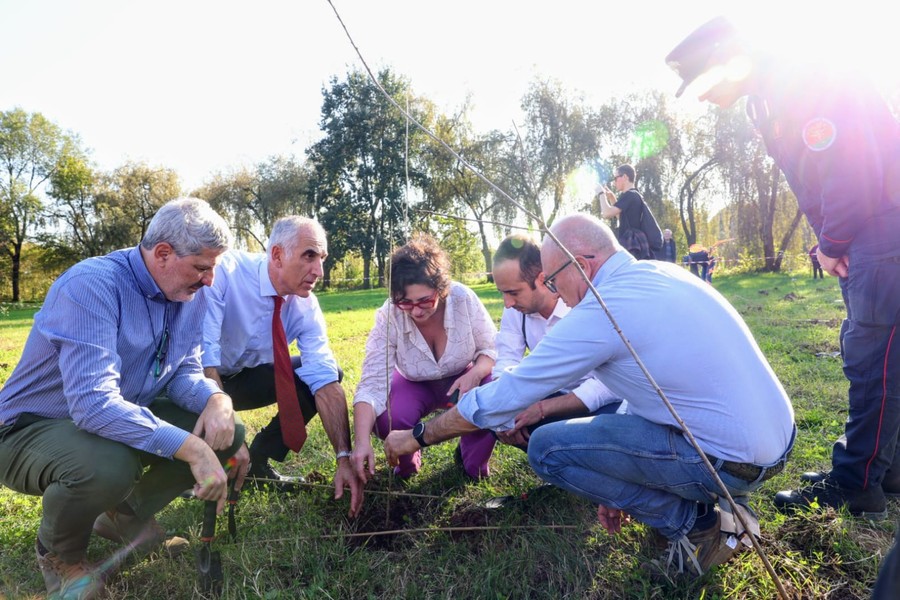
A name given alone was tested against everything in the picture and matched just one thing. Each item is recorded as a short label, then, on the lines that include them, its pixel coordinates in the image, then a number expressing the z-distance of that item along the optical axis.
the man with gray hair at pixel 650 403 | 2.14
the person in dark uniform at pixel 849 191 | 2.52
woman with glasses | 3.33
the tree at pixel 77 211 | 34.75
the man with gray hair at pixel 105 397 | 2.23
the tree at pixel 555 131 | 28.56
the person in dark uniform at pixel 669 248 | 14.38
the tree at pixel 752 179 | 24.42
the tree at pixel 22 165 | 33.00
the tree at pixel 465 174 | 30.12
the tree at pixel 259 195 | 38.34
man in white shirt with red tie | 3.32
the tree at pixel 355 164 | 30.22
